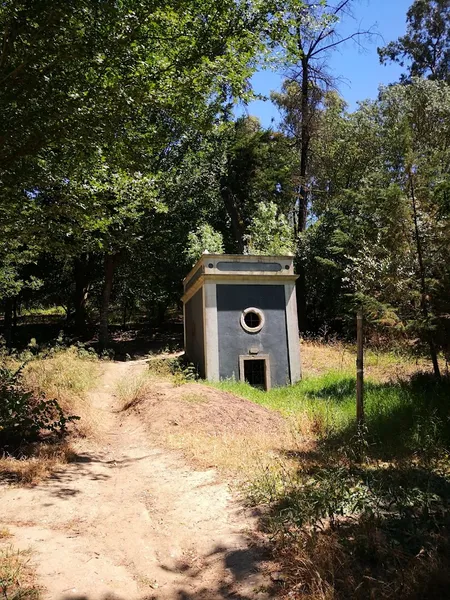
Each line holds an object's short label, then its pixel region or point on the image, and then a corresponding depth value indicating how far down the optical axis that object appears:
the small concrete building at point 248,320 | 15.66
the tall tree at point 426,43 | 30.73
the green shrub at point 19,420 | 7.34
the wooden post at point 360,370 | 7.59
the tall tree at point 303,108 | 24.92
